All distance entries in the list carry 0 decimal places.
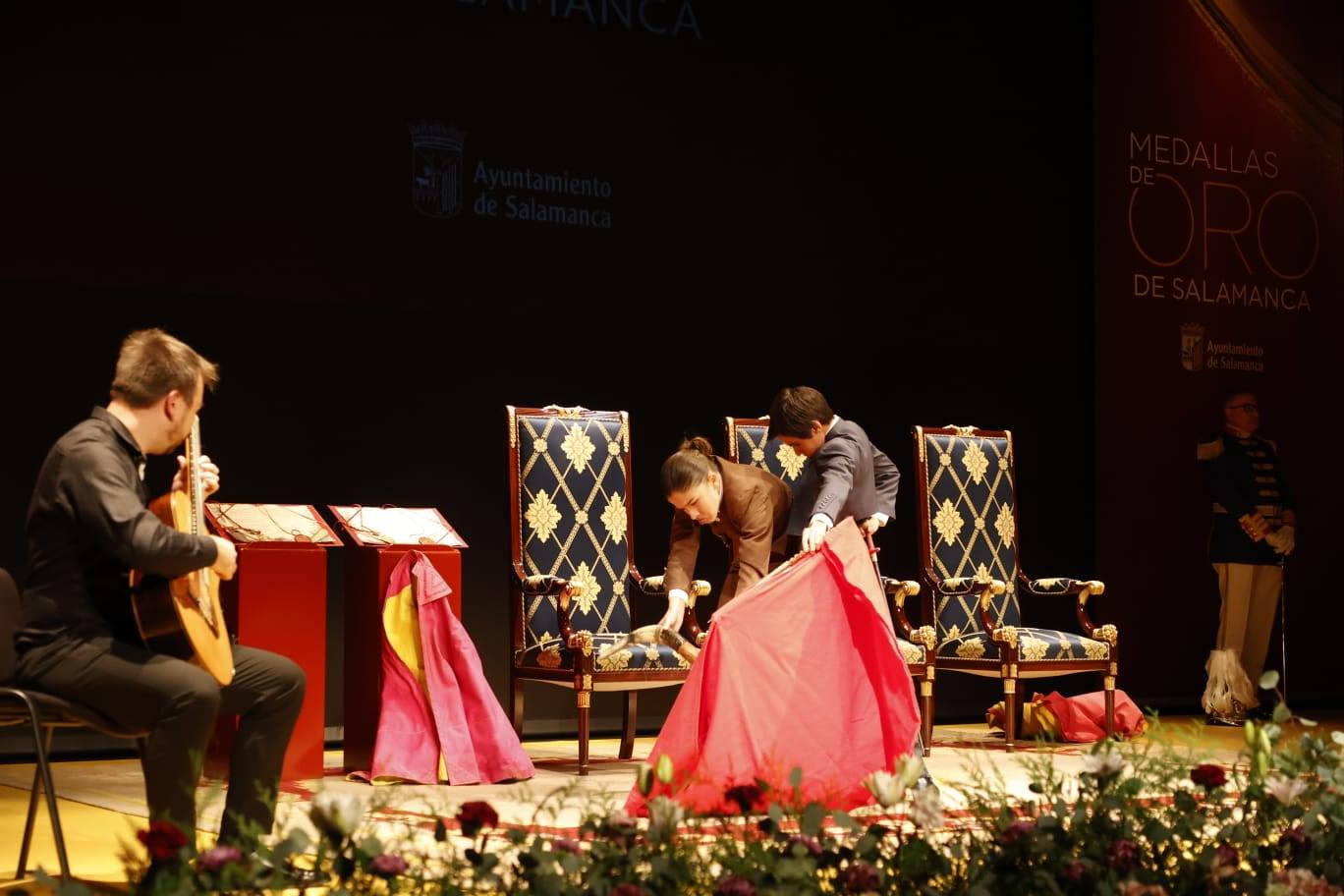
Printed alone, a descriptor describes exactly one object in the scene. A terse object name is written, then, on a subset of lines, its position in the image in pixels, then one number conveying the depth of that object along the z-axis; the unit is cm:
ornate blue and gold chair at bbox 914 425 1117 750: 630
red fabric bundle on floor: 658
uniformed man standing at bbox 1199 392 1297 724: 768
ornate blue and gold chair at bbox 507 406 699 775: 537
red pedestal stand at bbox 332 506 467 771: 527
